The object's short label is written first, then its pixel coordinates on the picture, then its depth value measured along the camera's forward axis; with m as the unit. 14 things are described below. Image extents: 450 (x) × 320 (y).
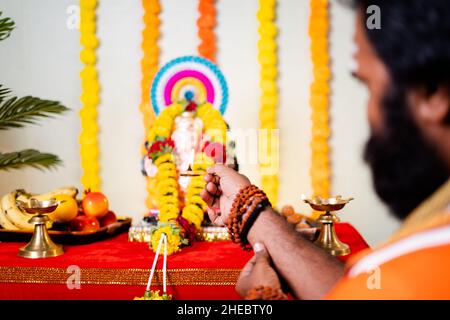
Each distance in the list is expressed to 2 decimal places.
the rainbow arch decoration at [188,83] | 2.77
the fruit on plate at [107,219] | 2.40
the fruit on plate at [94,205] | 2.34
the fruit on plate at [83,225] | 2.21
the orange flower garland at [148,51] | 3.94
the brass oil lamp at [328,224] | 1.96
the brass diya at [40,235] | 1.89
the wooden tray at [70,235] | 2.12
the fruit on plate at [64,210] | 2.16
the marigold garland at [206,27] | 3.89
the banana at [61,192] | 2.29
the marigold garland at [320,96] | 3.89
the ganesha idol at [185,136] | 2.45
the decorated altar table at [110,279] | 1.76
